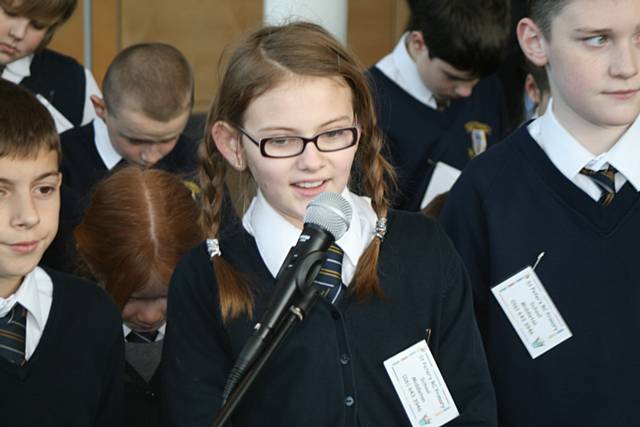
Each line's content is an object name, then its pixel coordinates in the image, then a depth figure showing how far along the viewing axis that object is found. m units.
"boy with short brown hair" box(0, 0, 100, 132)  4.55
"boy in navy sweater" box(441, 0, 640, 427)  3.15
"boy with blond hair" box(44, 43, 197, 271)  4.82
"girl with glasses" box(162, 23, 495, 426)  2.78
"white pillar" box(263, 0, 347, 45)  4.74
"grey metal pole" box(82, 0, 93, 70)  7.16
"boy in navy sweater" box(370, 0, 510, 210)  5.22
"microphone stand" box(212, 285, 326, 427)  1.96
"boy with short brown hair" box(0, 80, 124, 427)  2.86
